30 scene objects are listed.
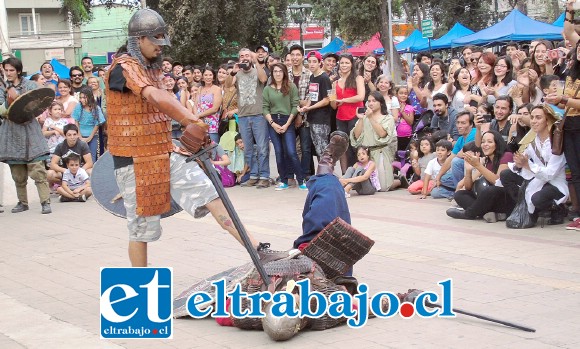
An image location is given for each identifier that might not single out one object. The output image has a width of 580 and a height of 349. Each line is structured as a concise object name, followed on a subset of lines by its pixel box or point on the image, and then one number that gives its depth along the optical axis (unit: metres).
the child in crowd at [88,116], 13.83
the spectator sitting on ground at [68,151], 12.95
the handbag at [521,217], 8.85
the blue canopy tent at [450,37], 29.64
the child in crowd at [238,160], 13.22
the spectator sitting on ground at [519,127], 9.39
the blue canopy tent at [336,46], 35.66
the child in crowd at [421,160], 11.39
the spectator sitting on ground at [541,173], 8.75
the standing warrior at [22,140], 11.00
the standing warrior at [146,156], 5.96
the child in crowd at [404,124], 12.37
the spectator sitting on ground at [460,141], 10.43
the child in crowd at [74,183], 12.47
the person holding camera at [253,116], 12.67
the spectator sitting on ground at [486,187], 9.22
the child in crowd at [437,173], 10.89
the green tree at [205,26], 31.23
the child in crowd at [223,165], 12.64
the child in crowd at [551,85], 8.97
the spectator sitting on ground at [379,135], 11.58
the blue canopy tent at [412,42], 33.94
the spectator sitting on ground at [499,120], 9.98
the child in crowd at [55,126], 13.55
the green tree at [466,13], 43.16
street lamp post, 29.13
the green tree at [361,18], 35.09
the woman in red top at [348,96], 12.04
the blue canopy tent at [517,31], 24.42
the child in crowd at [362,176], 11.41
